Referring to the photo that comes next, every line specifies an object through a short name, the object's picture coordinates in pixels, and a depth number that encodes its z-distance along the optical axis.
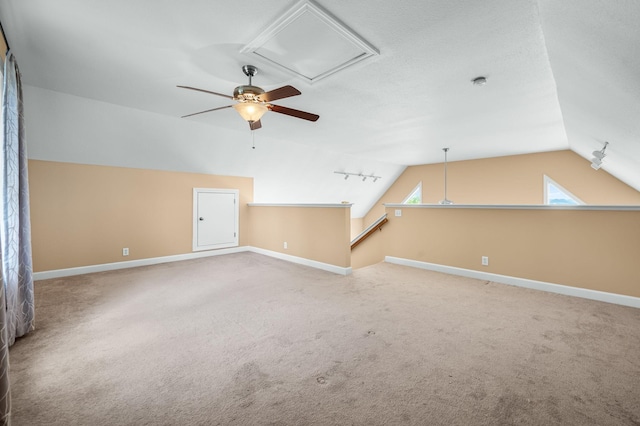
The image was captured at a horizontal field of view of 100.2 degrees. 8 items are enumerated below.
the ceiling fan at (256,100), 2.40
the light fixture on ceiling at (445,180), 7.88
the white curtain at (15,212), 2.02
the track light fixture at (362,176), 7.75
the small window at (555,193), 6.42
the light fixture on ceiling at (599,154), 3.90
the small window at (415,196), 8.92
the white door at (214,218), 5.39
